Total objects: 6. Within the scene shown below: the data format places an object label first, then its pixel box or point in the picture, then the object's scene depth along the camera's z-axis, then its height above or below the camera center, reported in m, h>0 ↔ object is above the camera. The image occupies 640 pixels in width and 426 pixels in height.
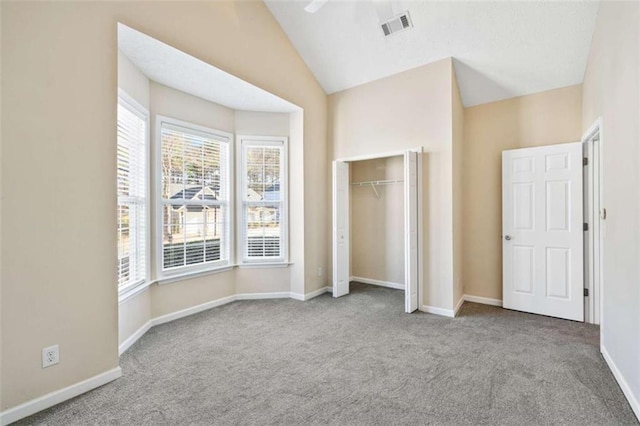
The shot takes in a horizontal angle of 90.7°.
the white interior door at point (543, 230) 3.58 -0.23
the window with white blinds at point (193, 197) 3.63 +0.20
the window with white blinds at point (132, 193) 2.99 +0.21
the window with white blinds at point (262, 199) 4.41 +0.20
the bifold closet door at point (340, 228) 4.53 -0.23
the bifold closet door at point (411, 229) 3.77 -0.21
